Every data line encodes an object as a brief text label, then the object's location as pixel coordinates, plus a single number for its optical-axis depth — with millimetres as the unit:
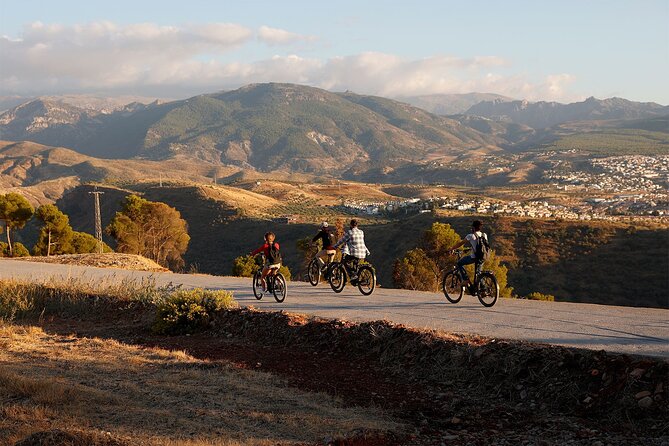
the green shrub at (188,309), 14281
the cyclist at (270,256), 15862
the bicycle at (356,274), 16844
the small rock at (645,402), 7762
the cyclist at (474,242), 13930
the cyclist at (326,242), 17125
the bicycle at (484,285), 14312
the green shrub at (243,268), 38594
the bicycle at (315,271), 18212
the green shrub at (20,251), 46844
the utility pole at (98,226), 42341
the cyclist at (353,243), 16344
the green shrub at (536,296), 33562
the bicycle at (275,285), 16031
